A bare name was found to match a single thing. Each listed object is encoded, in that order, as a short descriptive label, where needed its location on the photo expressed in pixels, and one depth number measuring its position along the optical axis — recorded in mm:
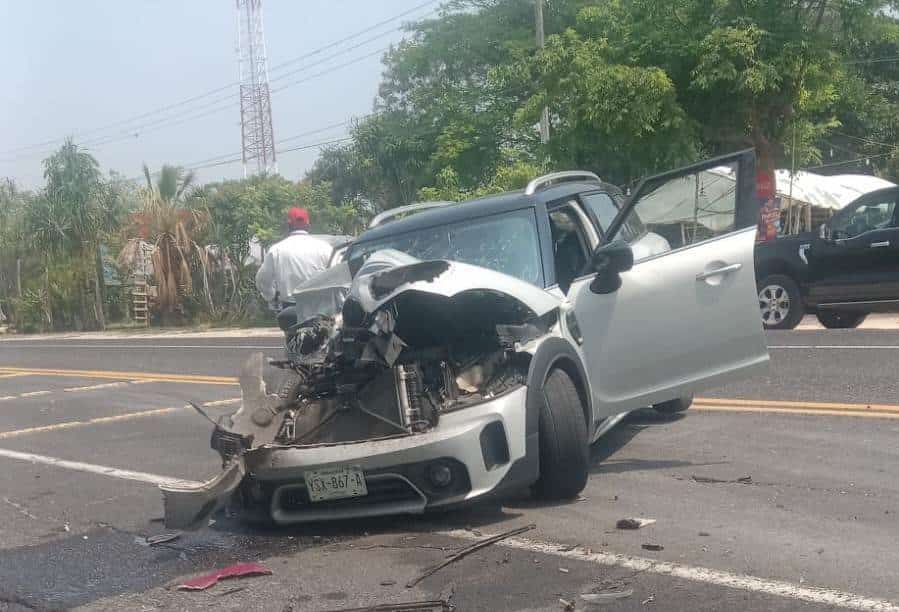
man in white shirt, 9273
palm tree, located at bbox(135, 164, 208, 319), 34906
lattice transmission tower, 56594
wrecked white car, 5102
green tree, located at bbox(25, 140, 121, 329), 39875
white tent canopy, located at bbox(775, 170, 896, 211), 25125
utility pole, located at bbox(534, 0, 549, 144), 22578
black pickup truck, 13797
